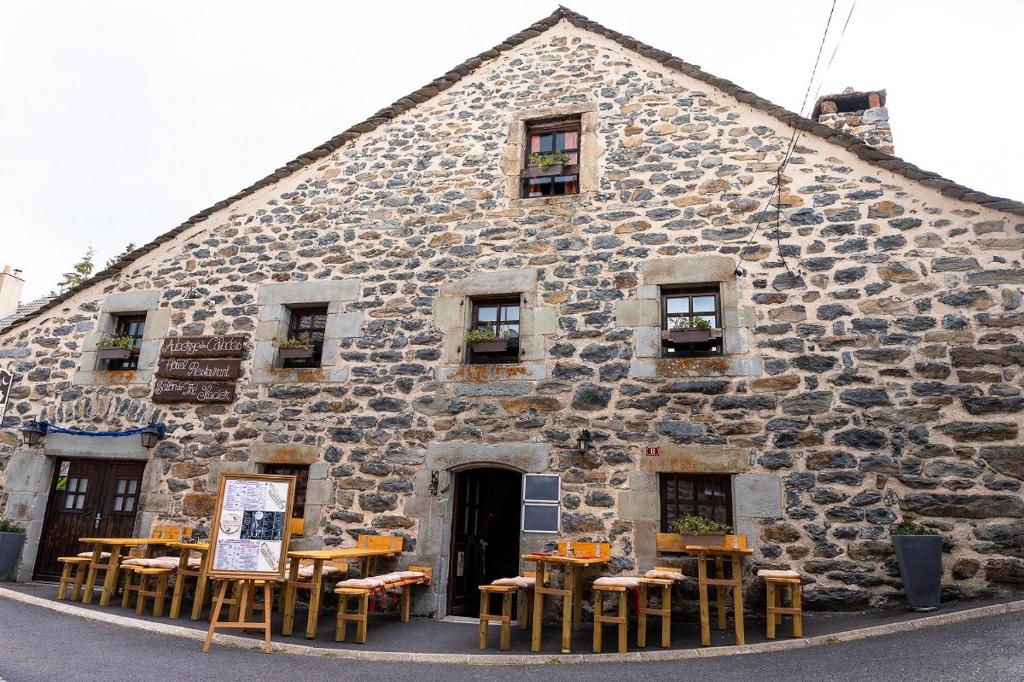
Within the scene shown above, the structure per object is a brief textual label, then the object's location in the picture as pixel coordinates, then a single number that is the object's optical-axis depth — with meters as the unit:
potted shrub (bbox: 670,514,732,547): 5.55
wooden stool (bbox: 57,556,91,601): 6.65
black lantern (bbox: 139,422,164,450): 7.72
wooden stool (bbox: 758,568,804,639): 5.09
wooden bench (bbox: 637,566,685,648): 5.13
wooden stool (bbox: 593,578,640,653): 5.00
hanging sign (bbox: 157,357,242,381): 7.84
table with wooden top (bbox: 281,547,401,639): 5.54
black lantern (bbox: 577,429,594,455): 6.43
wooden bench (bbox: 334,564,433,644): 5.35
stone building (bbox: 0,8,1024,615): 5.89
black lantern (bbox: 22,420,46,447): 8.12
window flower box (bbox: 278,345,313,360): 7.67
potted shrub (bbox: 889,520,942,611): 5.29
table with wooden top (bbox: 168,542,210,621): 5.83
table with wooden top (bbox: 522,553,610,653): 5.15
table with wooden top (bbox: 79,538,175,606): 6.51
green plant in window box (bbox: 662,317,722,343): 6.50
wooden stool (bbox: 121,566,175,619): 6.09
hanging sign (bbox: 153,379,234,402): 7.75
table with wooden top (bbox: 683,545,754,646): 5.06
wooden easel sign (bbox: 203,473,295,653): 4.96
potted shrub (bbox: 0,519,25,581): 7.61
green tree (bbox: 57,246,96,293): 19.45
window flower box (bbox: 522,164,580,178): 7.68
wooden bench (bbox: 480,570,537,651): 5.27
